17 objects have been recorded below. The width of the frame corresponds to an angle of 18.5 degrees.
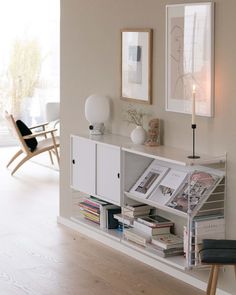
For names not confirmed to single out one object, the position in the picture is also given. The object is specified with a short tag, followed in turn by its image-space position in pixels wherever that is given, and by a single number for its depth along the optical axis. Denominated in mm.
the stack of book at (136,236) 4754
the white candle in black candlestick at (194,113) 4305
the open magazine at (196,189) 4285
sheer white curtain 10023
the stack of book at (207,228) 4277
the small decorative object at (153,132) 4828
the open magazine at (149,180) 4770
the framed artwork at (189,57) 4328
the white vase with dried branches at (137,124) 4906
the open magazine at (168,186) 4551
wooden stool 3678
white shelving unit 4332
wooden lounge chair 7961
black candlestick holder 4320
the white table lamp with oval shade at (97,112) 5367
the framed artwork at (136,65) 4918
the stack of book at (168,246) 4582
